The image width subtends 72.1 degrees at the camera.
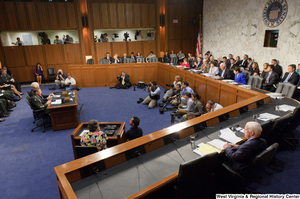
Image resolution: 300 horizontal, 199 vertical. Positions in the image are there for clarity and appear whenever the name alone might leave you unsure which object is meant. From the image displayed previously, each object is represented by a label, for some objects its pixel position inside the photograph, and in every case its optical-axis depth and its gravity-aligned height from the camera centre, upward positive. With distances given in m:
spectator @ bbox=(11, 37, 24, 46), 11.55 +0.33
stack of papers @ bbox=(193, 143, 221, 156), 2.93 -1.47
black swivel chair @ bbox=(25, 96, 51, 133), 5.68 -1.91
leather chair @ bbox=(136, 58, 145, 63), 11.54 -0.76
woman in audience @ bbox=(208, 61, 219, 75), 7.58 -0.93
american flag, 13.37 +0.03
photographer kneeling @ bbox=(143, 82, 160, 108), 7.25 -1.69
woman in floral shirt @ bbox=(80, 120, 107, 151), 3.42 -1.46
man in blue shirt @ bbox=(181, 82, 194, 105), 6.56 -1.43
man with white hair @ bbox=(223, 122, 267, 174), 2.71 -1.36
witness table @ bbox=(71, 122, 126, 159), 3.94 -1.67
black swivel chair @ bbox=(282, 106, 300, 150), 3.98 -1.62
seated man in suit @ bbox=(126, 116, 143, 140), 3.99 -1.61
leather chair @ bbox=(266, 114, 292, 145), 3.53 -1.42
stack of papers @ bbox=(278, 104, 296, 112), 4.36 -1.36
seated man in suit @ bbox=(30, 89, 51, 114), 5.53 -1.41
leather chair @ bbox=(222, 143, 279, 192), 2.58 -1.63
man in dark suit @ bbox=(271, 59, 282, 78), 8.34 -1.00
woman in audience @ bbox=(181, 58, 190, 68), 9.47 -0.86
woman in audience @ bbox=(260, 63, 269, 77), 7.58 -1.00
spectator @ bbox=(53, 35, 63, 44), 12.20 +0.41
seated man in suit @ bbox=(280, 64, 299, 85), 6.75 -1.08
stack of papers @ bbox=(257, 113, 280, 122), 3.95 -1.40
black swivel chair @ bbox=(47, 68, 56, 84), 11.78 -1.44
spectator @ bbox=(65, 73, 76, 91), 9.40 -1.54
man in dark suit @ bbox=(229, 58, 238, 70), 9.79 -0.96
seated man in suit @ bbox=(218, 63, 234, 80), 7.19 -0.99
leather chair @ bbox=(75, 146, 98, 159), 3.26 -1.58
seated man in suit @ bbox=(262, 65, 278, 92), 6.98 -1.25
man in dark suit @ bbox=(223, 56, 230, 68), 10.06 -0.92
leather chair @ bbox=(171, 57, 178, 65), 12.30 -0.87
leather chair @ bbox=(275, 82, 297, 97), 5.34 -1.20
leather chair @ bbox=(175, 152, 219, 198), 2.30 -1.50
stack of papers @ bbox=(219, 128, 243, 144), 3.24 -1.45
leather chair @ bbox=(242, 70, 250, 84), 7.32 -1.09
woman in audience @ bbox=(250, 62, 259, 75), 8.65 -1.03
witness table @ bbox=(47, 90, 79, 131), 5.61 -1.80
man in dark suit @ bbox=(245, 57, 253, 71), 9.35 -0.89
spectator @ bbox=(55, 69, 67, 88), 10.02 -1.52
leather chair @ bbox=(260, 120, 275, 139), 3.32 -1.35
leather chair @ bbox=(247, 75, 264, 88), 6.34 -1.17
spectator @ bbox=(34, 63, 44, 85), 11.30 -1.23
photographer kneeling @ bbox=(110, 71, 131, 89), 9.95 -1.67
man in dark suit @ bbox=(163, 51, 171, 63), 12.02 -0.74
